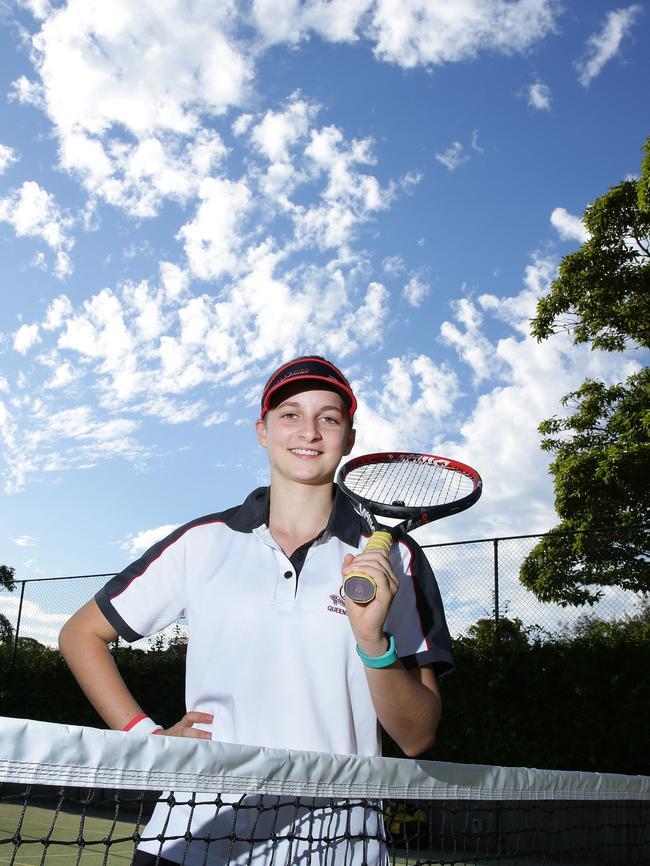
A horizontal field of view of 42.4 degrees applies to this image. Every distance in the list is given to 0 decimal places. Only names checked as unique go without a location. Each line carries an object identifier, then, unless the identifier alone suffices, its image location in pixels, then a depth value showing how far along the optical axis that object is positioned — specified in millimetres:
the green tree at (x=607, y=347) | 15164
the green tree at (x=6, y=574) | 16391
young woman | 1748
